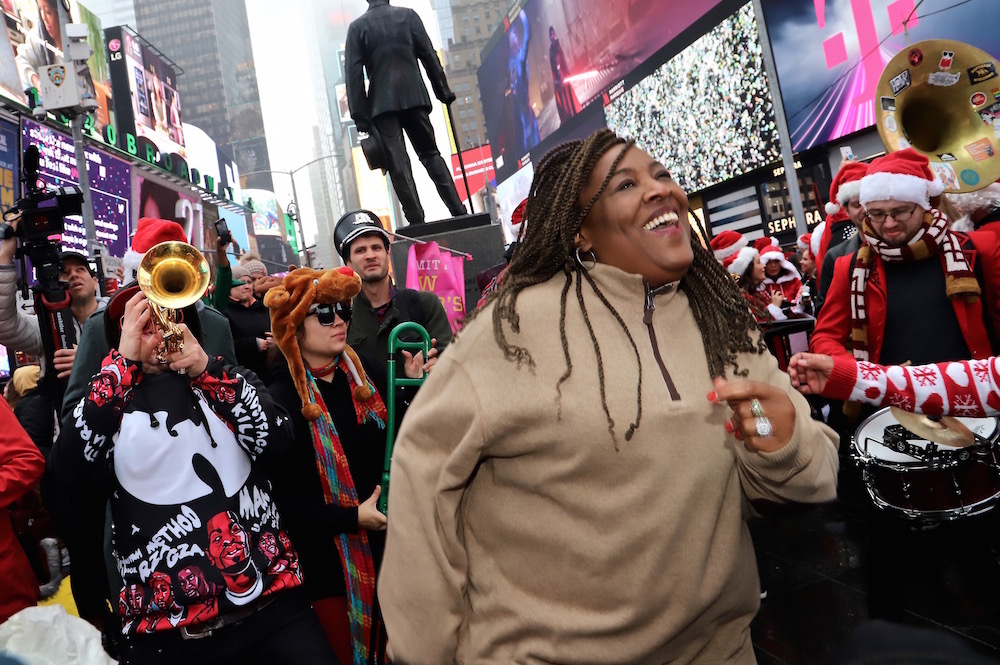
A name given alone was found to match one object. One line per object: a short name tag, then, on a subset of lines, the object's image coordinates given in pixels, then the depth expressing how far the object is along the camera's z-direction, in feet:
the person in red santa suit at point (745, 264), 28.19
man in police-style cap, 14.58
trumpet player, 8.00
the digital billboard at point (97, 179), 90.27
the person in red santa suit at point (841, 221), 16.70
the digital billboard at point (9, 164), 75.10
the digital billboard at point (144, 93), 142.61
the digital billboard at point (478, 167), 277.85
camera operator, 14.43
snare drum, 11.44
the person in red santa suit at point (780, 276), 32.19
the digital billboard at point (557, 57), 114.21
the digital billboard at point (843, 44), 57.47
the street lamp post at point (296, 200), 119.28
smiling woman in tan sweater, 5.49
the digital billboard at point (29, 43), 86.79
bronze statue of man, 25.04
